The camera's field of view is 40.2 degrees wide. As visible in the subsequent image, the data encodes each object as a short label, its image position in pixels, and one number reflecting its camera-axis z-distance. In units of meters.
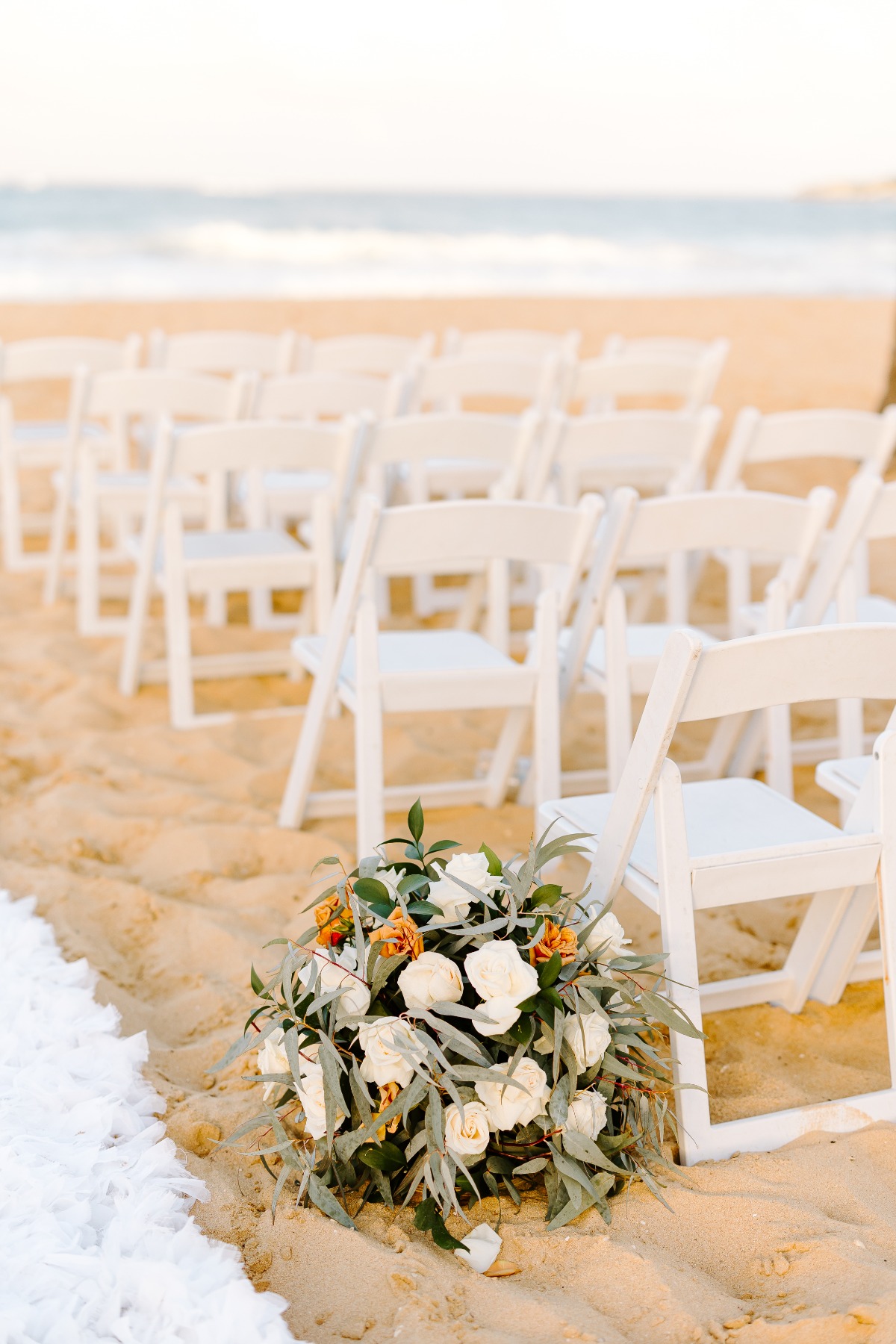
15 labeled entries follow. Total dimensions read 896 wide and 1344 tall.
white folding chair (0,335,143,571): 5.00
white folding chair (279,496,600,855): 2.65
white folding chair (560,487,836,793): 2.68
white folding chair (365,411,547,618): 3.59
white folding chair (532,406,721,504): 3.90
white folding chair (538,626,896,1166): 1.71
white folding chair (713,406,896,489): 3.90
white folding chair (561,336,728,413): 5.02
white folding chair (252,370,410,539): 4.26
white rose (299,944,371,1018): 1.65
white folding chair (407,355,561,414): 4.91
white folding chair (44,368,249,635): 4.17
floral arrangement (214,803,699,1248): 1.61
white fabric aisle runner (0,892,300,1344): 1.42
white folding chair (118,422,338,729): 3.52
